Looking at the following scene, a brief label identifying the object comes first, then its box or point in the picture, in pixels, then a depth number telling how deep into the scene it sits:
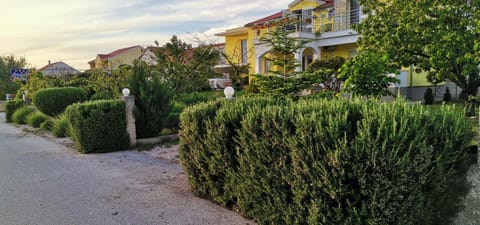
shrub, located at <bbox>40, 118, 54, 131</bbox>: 14.16
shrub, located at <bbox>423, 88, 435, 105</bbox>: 14.65
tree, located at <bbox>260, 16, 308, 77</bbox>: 7.67
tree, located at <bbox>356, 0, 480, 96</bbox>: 9.91
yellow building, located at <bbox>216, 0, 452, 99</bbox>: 19.34
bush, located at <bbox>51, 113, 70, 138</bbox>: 11.97
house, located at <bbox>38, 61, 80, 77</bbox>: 25.08
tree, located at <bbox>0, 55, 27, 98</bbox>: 40.34
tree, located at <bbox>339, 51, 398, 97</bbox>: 6.35
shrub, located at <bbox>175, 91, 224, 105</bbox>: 14.94
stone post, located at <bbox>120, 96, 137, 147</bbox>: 9.30
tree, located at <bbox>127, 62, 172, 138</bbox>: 10.13
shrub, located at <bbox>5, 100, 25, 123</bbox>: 19.55
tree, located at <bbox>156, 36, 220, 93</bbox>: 13.66
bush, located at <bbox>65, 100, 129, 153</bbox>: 8.87
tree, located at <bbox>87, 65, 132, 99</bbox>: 13.64
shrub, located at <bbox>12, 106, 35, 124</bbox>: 17.82
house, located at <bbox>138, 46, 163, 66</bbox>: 14.19
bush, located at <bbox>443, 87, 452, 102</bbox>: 15.09
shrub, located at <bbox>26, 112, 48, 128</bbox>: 15.63
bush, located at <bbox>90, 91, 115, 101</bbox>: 13.81
